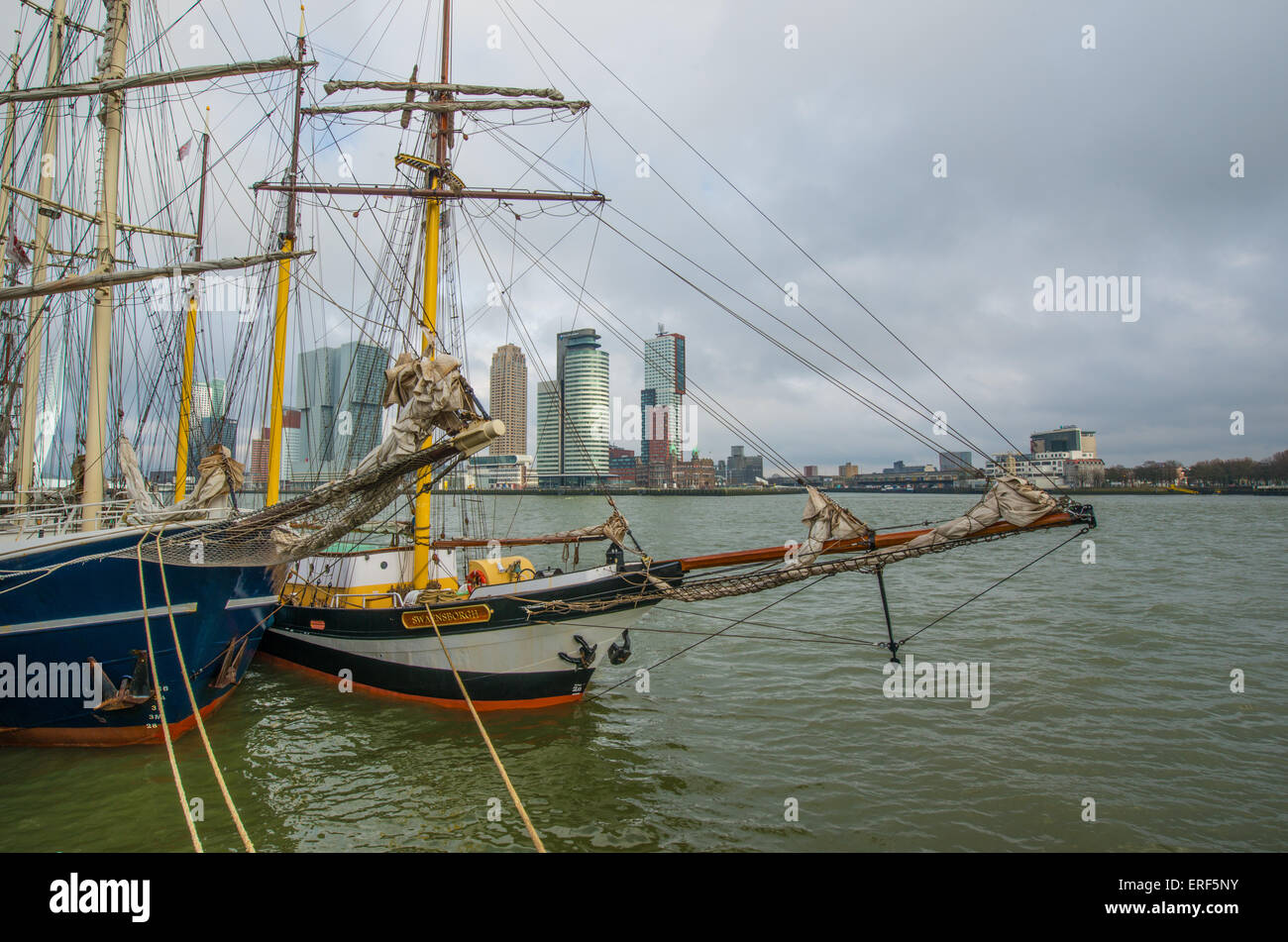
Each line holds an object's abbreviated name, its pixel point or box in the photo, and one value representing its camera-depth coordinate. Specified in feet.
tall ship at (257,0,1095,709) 30.86
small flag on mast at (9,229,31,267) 59.16
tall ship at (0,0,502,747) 31.45
